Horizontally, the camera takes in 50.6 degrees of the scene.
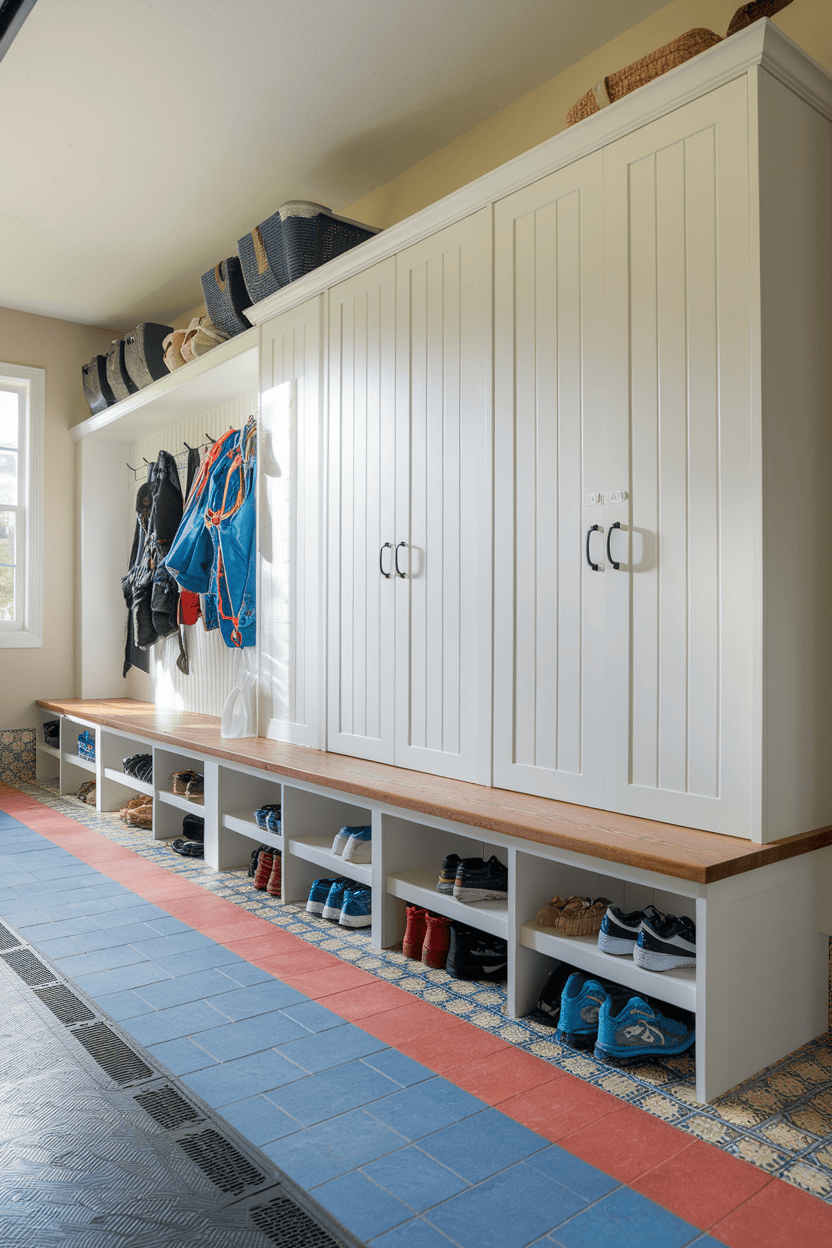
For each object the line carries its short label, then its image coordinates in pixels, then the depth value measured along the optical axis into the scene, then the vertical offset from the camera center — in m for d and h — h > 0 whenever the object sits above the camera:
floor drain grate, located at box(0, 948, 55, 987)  2.49 -1.04
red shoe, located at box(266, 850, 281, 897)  3.29 -1.01
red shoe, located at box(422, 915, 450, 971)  2.55 -0.96
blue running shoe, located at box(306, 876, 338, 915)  3.05 -0.99
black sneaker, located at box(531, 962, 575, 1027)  2.20 -0.98
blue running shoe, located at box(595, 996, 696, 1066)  1.98 -0.95
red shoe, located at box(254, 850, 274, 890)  3.36 -0.98
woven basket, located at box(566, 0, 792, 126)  2.18 +1.42
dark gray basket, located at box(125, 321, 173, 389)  5.06 +1.49
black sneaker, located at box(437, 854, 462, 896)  2.53 -0.76
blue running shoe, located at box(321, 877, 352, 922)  2.96 -0.98
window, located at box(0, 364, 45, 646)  5.70 +0.71
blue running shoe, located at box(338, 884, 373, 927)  2.88 -0.98
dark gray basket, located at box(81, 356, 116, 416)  5.49 +1.43
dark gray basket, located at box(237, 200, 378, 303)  3.46 +1.50
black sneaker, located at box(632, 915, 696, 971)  1.94 -0.74
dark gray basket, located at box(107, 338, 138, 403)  5.27 +1.43
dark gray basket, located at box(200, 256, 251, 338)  3.97 +1.45
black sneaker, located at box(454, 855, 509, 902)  2.44 -0.76
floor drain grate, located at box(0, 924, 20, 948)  2.76 -1.05
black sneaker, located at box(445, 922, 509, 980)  2.47 -0.97
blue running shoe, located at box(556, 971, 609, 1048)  2.07 -0.95
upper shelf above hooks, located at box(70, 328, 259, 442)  4.07 +1.16
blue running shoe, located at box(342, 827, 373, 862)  2.90 -0.78
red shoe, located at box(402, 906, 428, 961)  2.61 -0.96
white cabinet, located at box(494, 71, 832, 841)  2.00 +0.35
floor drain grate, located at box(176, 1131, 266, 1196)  1.55 -1.01
